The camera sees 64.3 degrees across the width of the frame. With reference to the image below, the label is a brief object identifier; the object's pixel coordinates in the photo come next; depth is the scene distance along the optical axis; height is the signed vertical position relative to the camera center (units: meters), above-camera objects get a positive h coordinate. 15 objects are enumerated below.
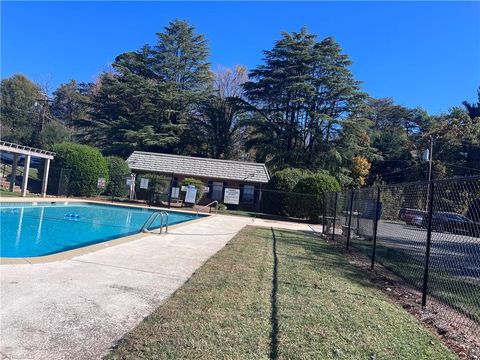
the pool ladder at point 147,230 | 11.77 -1.27
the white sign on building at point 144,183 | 26.50 +0.37
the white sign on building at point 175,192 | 26.30 +0.02
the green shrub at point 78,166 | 26.34 +1.10
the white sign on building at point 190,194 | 26.36 -0.07
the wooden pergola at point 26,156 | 22.36 +1.41
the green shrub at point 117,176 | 28.69 +0.76
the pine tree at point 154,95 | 41.00 +10.41
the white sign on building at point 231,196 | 28.05 +0.09
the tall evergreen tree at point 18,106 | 49.75 +9.30
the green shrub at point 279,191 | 27.59 +0.83
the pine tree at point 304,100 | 37.53 +10.68
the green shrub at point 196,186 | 27.17 +0.57
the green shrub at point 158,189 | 26.94 +0.06
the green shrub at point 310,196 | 24.92 +0.59
